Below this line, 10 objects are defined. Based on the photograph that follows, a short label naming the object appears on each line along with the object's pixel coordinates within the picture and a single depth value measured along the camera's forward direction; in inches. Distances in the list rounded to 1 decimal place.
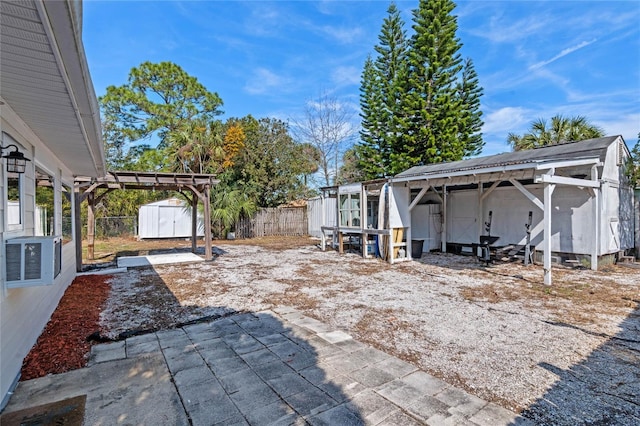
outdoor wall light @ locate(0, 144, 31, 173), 100.6
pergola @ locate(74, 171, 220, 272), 298.0
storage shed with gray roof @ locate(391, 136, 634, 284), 264.8
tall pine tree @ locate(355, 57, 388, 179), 703.7
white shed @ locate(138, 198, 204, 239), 586.5
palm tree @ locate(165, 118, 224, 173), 601.0
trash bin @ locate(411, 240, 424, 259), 369.4
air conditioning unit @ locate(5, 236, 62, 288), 98.7
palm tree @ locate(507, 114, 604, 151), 433.7
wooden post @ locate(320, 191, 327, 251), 452.1
